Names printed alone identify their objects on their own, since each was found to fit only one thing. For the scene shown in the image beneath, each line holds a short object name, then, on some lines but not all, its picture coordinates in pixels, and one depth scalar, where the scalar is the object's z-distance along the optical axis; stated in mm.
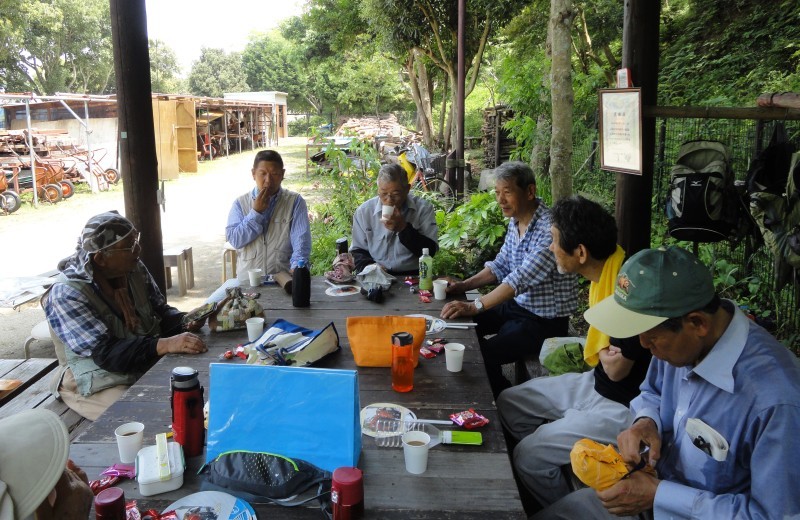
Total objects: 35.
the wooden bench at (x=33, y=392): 2826
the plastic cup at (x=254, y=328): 2949
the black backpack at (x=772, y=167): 3092
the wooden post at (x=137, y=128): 4293
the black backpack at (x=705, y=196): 3266
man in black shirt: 2391
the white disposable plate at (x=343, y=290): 3873
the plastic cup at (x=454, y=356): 2559
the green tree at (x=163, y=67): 39062
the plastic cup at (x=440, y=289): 3660
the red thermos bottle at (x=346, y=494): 1560
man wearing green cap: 1499
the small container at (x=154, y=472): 1699
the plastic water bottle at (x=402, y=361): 2320
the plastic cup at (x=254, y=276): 4039
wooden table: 1661
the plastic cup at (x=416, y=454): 1795
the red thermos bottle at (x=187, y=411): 1873
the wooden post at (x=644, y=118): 3502
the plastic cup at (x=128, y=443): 1858
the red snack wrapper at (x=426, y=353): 2742
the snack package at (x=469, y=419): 2086
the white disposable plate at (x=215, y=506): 1606
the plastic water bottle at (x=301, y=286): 3494
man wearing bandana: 2738
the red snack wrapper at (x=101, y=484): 1721
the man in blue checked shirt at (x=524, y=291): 3463
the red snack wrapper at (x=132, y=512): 1582
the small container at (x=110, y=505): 1481
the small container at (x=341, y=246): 4430
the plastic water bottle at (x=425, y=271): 3774
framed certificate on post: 3525
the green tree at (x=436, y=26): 11602
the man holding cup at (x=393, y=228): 4316
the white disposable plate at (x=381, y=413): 2100
